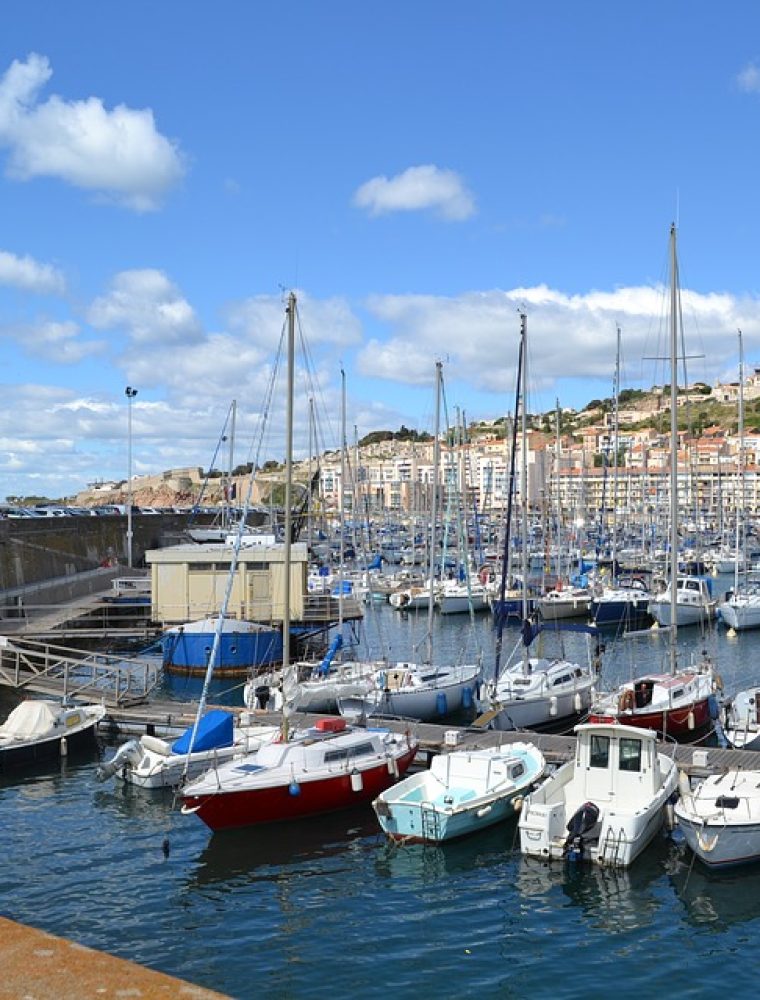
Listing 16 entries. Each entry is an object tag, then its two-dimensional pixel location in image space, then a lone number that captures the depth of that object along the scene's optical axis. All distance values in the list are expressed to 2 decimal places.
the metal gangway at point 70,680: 31.78
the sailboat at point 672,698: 28.70
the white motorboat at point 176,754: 24.08
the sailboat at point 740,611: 53.62
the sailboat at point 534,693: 30.06
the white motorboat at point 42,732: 26.41
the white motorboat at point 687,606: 54.25
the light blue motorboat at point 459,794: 20.47
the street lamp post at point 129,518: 71.46
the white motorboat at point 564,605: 58.53
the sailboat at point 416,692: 31.38
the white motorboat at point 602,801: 19.16
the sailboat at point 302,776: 20.92
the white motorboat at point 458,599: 63.53
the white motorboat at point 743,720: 25.52
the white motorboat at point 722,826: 18.86
